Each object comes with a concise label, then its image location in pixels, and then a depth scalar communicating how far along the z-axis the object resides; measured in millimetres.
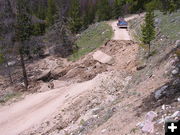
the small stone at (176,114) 9234
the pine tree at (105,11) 55719
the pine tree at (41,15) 51612
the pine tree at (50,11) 53844
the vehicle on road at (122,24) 38019
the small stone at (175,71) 14166
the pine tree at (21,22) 23328
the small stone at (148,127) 9353
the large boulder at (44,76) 28020
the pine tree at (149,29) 22825
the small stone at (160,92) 11997
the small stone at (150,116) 10111
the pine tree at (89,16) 57800
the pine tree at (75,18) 52091
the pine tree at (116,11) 53241
